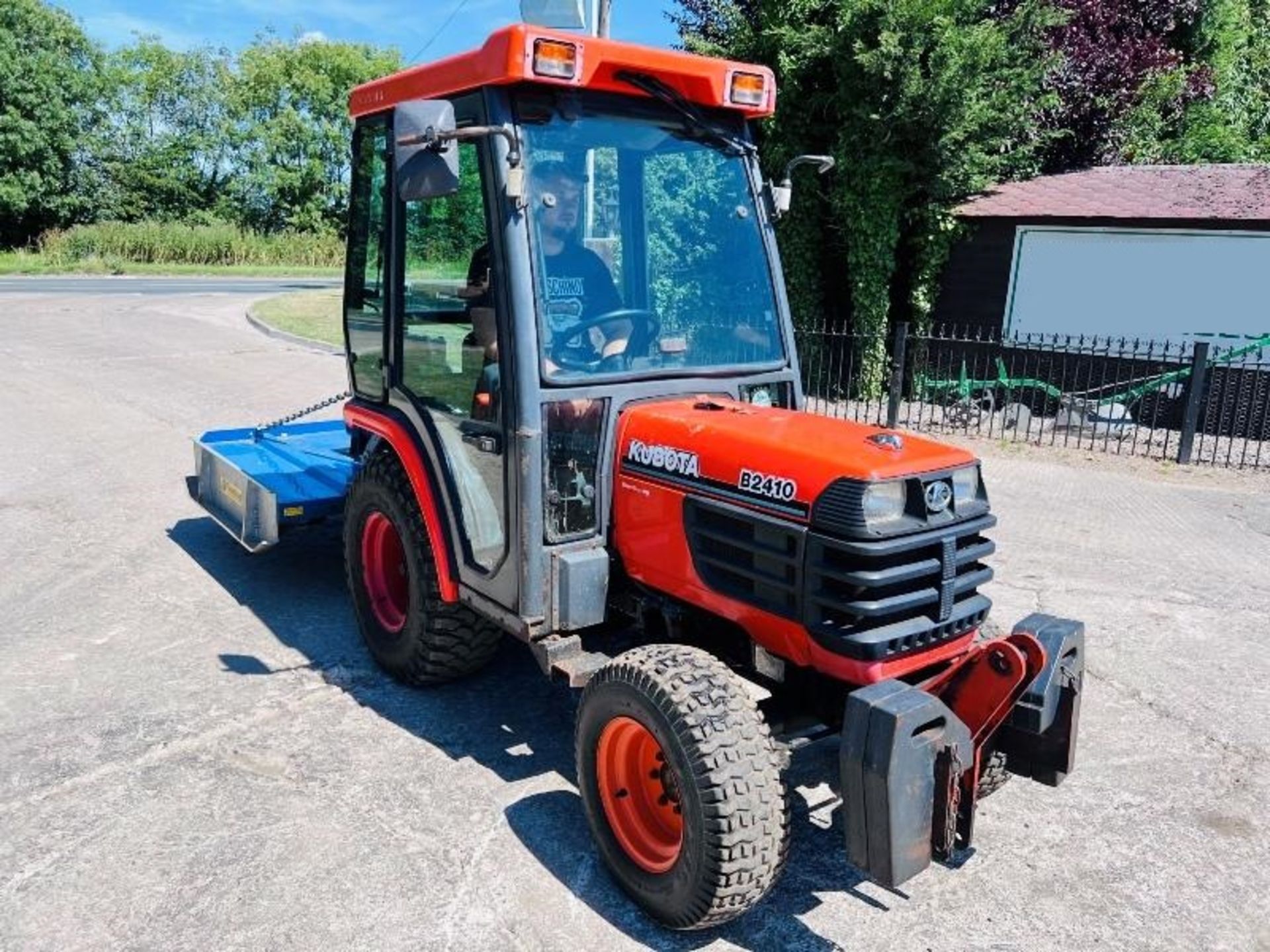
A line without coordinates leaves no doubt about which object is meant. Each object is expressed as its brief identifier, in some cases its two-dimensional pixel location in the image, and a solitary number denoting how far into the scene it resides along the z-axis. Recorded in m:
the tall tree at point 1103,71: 14.24
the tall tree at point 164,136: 40.31
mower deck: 5.29
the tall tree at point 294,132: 43.78
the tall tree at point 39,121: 35.22
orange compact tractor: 2.76
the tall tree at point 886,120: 10.97
